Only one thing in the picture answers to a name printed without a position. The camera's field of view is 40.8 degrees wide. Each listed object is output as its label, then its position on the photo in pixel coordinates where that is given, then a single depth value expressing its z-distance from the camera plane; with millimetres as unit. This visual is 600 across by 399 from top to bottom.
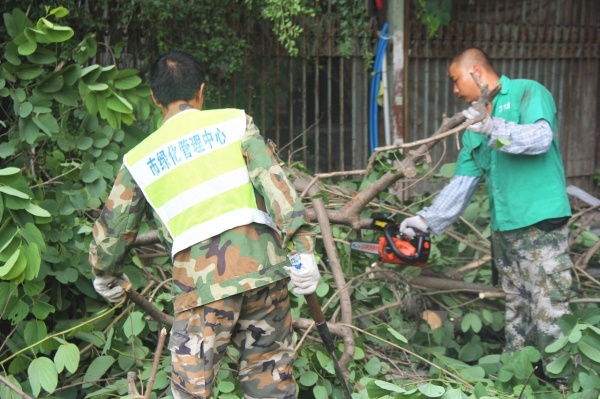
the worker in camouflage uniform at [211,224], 2963
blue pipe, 6656
